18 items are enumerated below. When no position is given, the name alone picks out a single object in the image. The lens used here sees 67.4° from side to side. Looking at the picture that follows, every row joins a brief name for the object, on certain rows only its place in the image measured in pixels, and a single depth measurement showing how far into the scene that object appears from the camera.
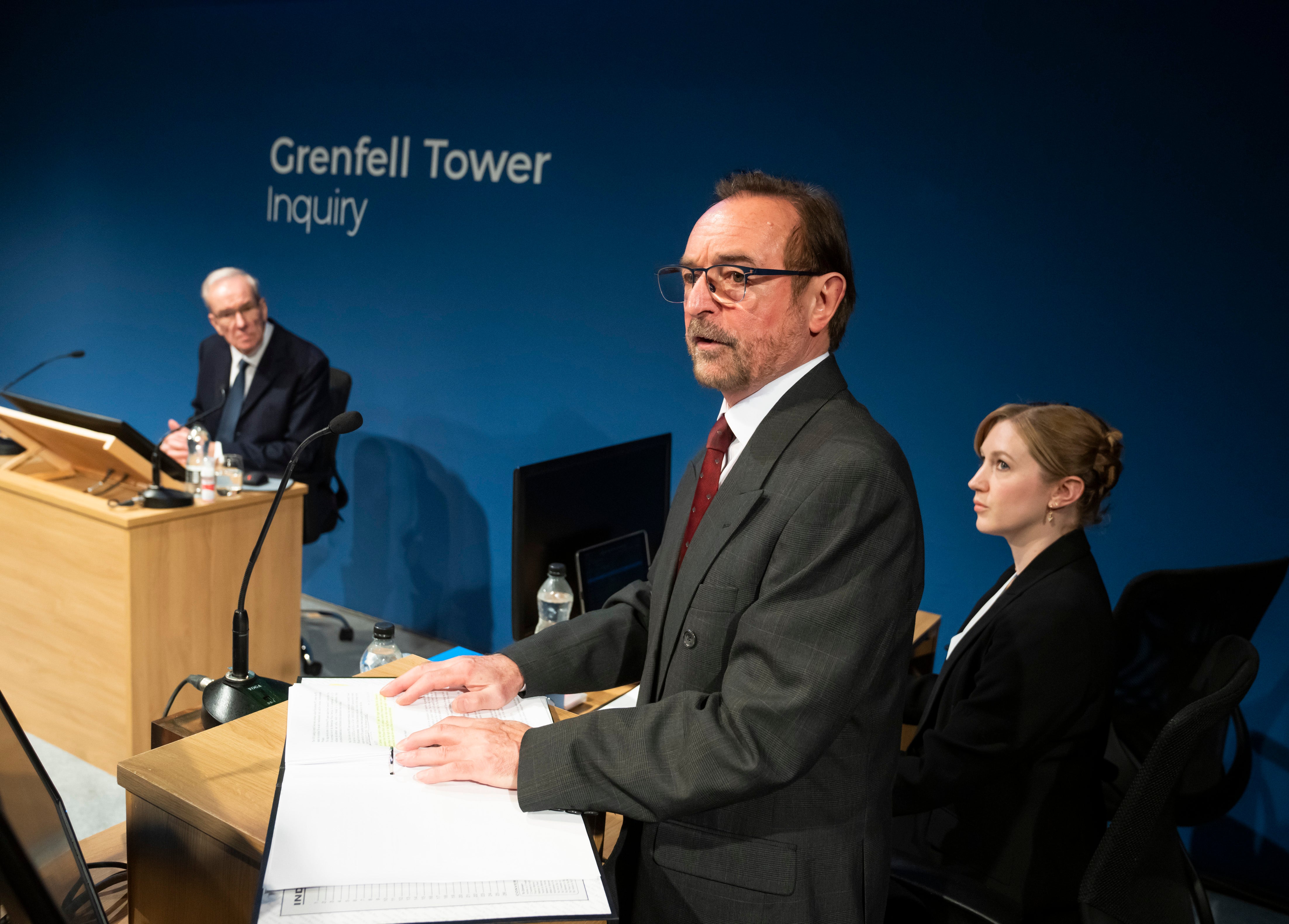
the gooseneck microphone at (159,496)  3.02
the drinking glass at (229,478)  3.29
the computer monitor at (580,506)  1.98
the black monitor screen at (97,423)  2.97
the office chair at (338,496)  3.87
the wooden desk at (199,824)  1.10
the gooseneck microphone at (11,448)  3.54
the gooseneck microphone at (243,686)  1.51
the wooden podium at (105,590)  2.97
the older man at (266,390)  3.75
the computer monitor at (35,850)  0.59
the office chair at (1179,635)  2.14
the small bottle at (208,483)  3.15
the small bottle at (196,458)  3.22
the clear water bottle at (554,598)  2.05
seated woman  1.83
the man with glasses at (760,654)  1.04
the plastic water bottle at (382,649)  1.92
